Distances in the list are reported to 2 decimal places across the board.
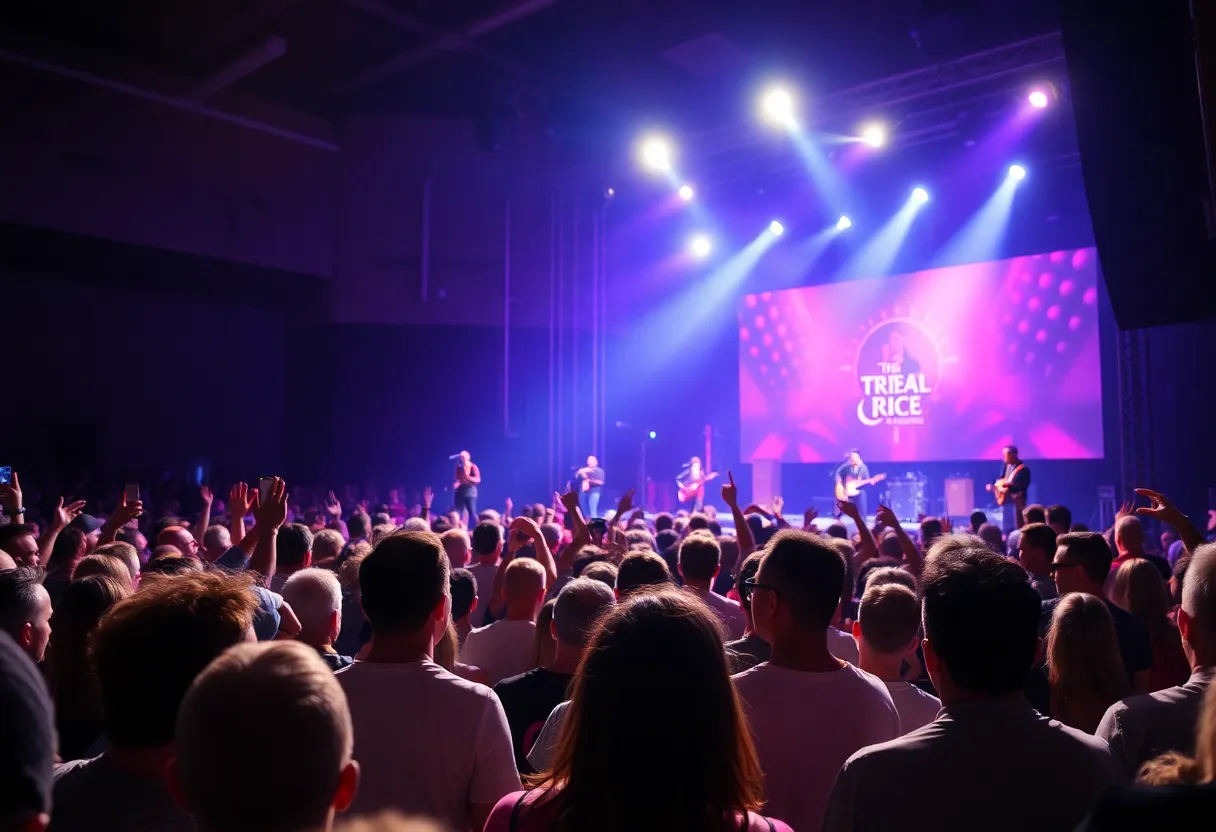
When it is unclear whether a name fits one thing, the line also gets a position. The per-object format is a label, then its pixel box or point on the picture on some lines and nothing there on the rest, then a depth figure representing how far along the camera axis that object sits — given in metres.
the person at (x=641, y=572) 3.45
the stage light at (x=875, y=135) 13.65
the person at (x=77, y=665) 2.36
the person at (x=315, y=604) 3.02
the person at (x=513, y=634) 3.72
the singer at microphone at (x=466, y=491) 13.10
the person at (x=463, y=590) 3.73
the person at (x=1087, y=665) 2.72
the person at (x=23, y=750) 0.99
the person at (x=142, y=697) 1.54
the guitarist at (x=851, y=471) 15.15
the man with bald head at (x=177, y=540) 5.11
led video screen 14.05
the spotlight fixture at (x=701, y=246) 18.52
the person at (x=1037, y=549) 4.71
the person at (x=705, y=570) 4.00
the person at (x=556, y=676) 2.84
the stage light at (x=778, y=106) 13.30
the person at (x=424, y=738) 2.06
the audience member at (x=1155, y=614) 3.68
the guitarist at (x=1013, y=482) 10.12
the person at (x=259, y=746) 1.06
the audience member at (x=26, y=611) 2.70
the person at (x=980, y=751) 1.63
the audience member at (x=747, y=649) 2.84
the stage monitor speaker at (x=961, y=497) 14.82
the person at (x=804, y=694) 2.17
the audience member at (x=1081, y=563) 3.98
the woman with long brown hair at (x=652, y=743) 1.38
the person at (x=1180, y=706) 2.24
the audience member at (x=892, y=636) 2.72
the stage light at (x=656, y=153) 15.00
